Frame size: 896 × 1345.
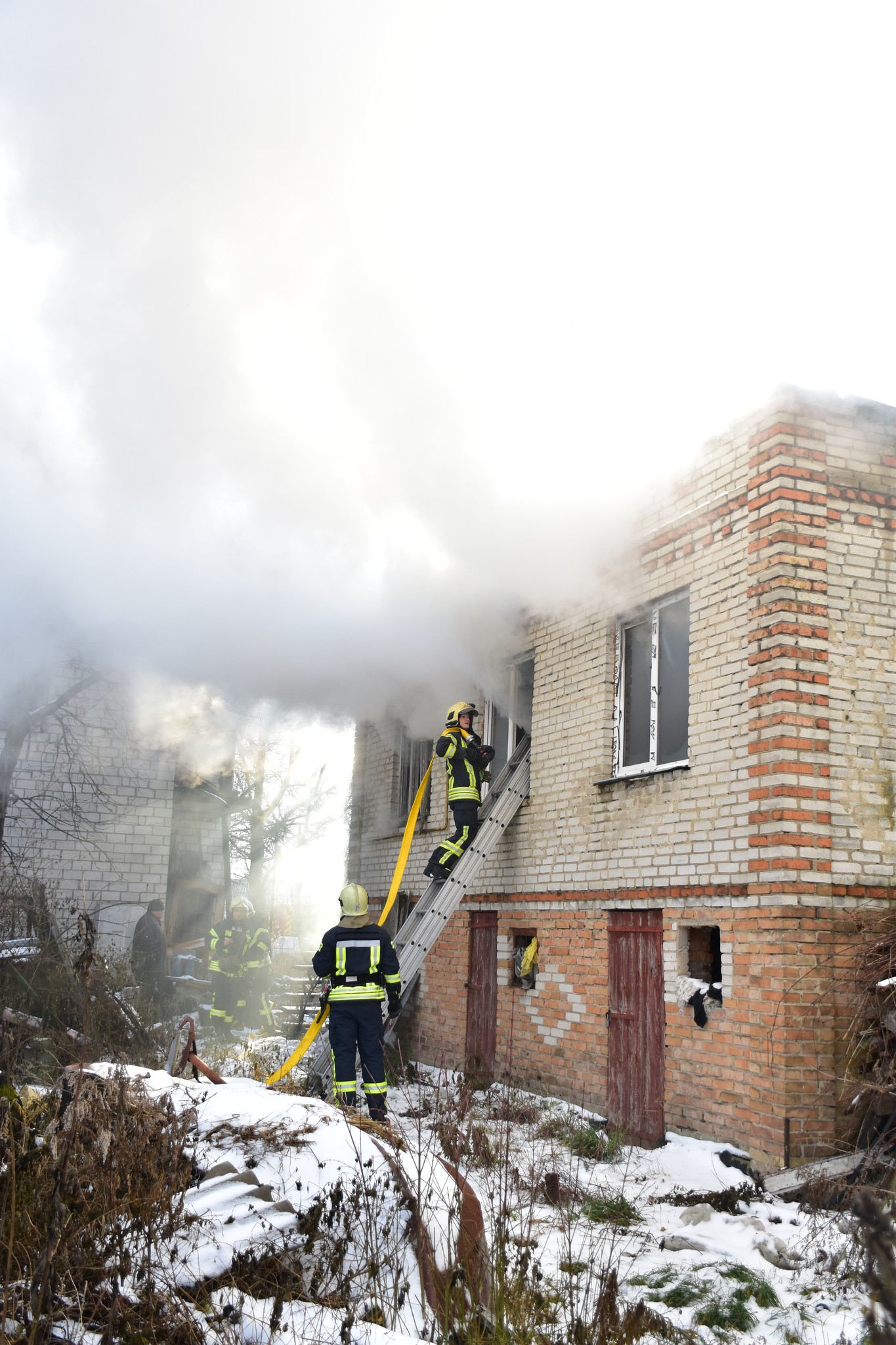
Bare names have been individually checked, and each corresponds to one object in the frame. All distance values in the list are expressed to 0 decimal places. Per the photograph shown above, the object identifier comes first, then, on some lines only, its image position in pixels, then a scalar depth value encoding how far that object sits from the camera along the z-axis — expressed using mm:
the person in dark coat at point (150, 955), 11445
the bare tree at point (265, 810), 27938
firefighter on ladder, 8898
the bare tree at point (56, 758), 11188
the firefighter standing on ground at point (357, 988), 6898
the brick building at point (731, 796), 5848
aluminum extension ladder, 8484
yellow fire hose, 7629
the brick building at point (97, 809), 12297
